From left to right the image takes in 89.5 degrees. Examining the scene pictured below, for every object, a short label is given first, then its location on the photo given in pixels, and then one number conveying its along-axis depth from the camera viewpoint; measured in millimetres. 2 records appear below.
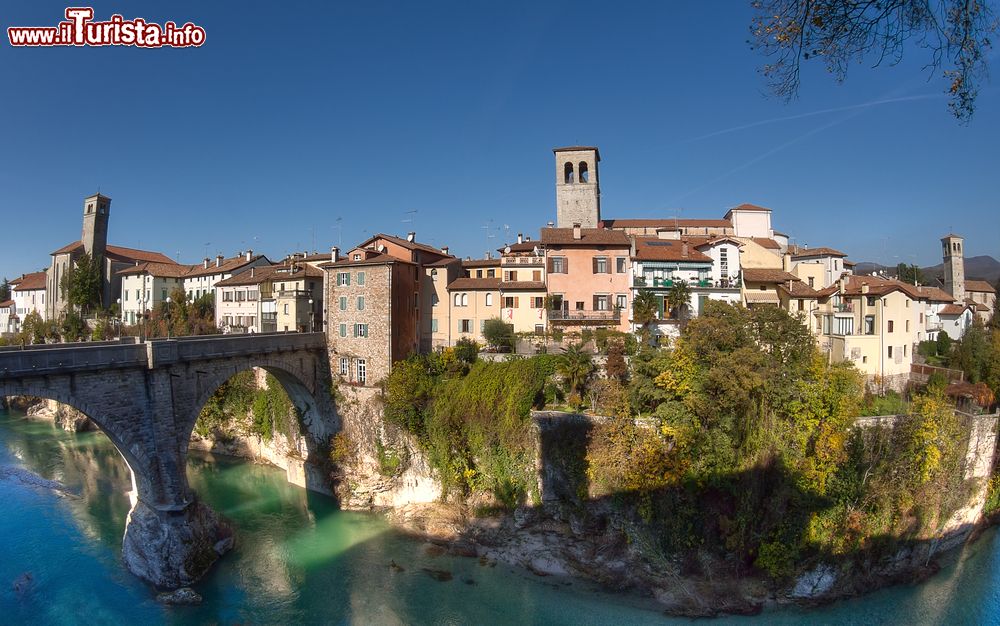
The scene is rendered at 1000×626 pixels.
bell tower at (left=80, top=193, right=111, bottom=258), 57938
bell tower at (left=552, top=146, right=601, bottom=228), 45375
